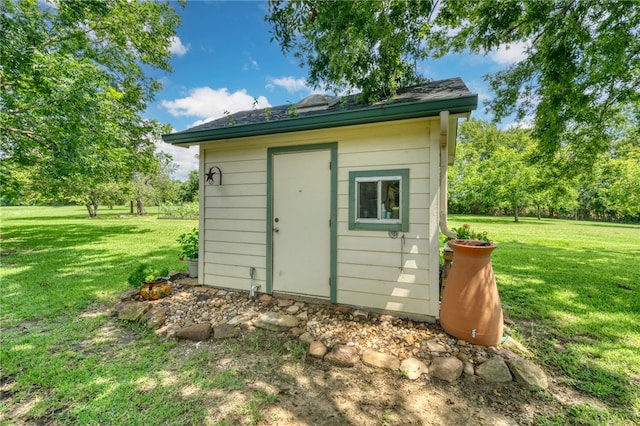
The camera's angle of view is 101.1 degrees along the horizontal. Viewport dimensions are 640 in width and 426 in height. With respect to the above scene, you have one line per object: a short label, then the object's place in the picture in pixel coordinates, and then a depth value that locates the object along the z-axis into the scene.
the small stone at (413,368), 2.17
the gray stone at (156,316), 3.00
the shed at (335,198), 2.91
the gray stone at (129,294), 3.75
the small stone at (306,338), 2.65
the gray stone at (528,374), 2.04
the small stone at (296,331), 2.78
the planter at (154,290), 3.62
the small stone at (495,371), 2.11
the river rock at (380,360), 2.26
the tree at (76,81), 5.09
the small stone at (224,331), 2.79
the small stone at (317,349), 2.41
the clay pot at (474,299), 2.49
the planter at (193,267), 4.41
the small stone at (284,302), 3.43
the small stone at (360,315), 3.06
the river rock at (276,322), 2.91
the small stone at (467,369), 2.17
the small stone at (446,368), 2.13
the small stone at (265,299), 3.51
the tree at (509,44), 3.12
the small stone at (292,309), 3.24
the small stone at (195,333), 2.74
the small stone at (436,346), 2.43
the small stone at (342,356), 2.30
